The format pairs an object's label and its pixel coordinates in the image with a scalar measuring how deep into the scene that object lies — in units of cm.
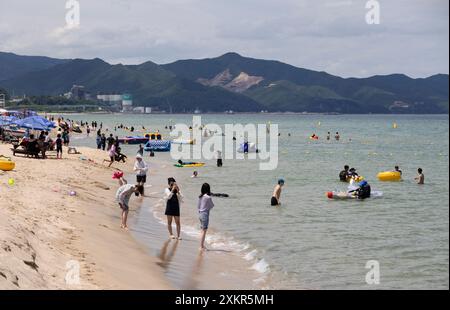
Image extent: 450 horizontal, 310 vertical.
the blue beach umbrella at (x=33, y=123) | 4512
